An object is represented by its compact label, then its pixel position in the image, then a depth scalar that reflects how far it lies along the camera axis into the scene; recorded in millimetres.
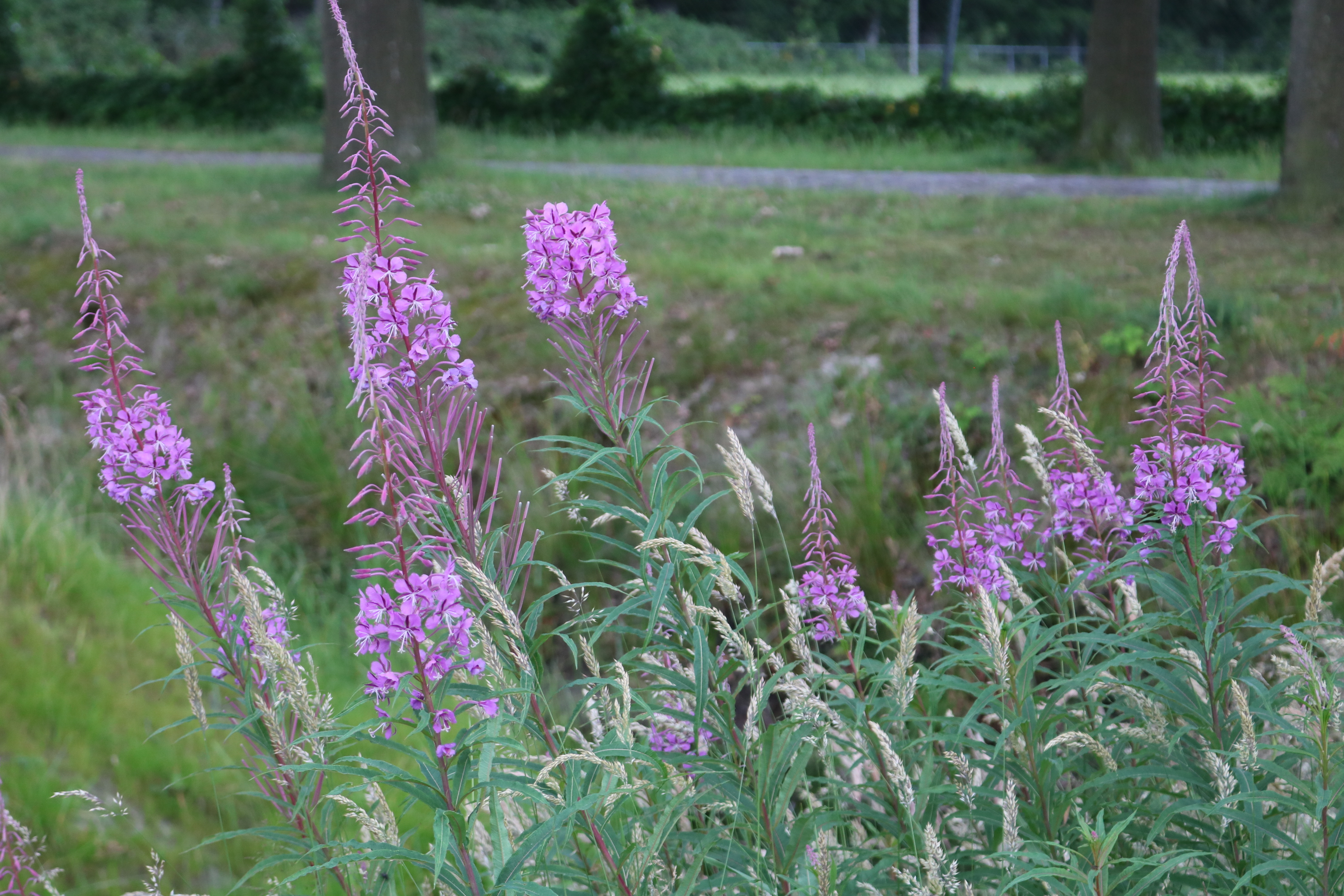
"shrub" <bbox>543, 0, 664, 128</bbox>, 16594
